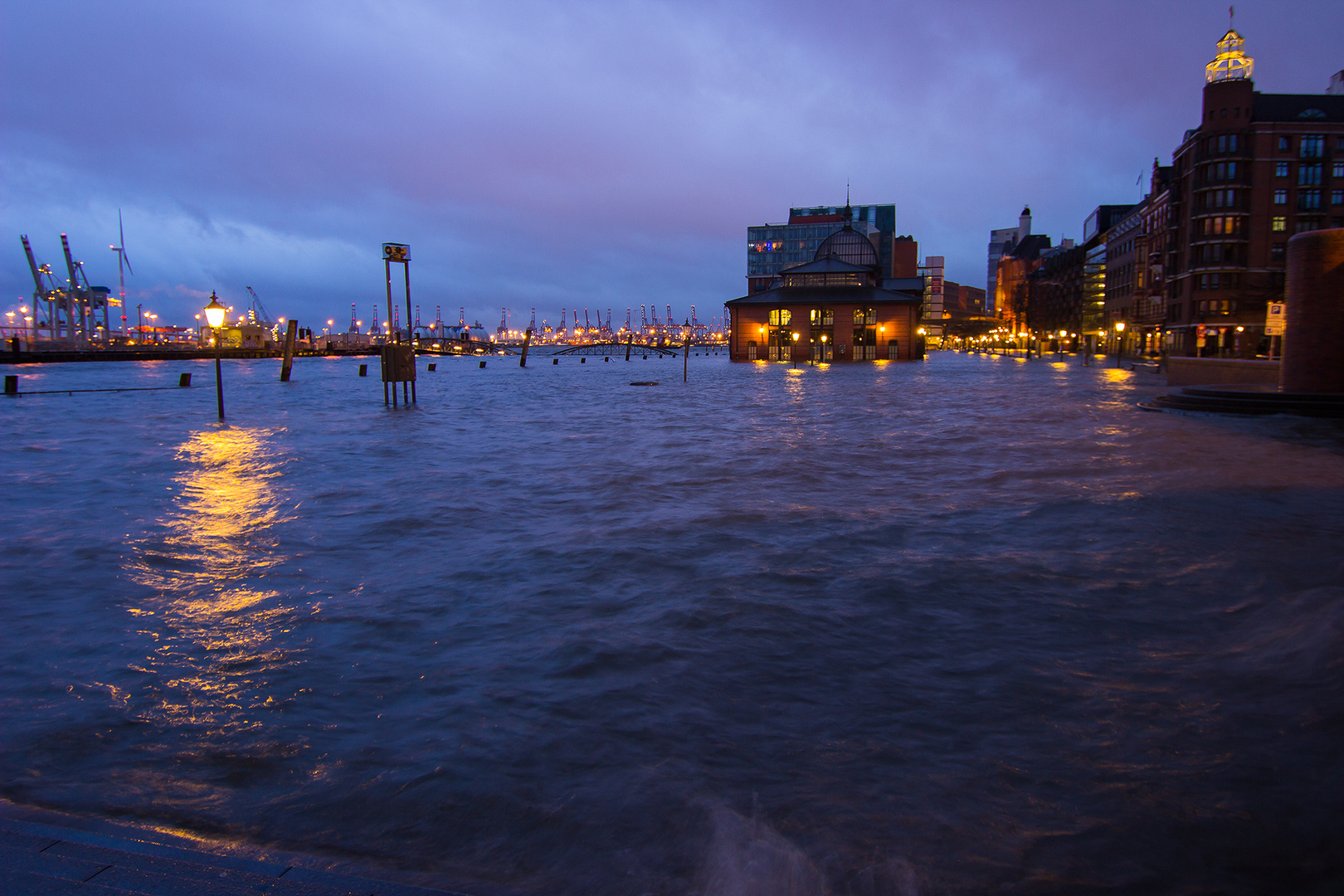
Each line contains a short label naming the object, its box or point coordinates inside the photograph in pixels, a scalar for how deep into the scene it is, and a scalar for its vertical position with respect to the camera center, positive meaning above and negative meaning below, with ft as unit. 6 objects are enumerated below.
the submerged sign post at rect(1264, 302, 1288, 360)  73.36 +4.09
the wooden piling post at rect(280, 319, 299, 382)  159.95 +4.47
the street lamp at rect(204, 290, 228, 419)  68.28 +5.26
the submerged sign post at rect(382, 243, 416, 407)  91.45 +0.97
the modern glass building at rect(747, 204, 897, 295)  462.60 +76.23
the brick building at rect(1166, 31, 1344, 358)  209.67 +47.58
